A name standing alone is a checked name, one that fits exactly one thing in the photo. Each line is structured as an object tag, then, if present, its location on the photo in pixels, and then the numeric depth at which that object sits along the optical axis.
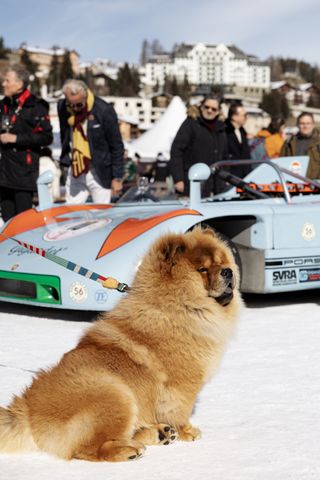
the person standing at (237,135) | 9.73
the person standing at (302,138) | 9.04
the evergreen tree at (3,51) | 142.88
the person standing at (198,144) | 8.20
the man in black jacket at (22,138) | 7.86
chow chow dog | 2.89
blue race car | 5.75
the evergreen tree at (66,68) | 133.99
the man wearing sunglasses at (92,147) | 7.82
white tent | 32.01
